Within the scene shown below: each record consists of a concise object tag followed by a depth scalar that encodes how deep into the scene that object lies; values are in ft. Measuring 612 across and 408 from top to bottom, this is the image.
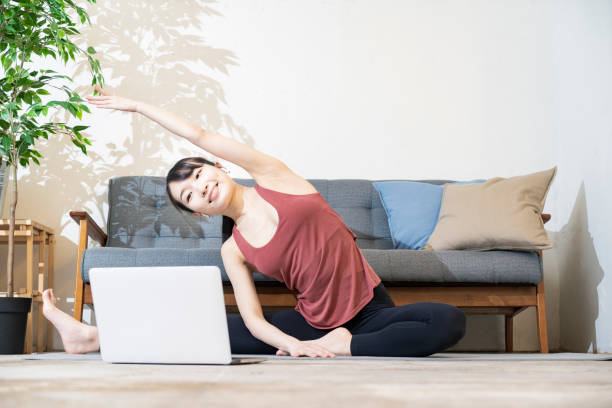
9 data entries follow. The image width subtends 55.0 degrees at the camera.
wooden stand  8.67
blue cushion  9.32
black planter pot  7.61
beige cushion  8.11
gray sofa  7.72
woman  5.75
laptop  4.59
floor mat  5.33
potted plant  8.09
